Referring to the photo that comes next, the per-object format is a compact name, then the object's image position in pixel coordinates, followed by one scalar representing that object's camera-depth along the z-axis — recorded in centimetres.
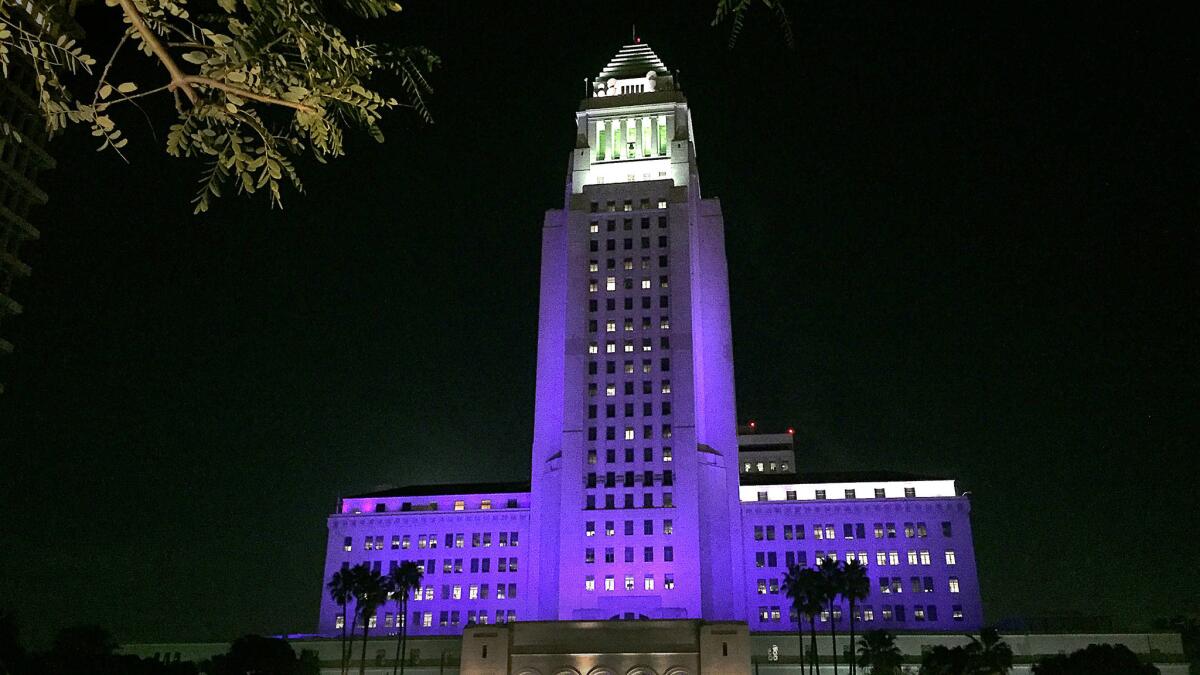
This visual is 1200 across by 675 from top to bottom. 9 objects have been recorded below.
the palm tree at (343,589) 7575
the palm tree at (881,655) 7175
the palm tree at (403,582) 7919
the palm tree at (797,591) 7500
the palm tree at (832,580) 7331
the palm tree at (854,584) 7356
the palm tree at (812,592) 7331
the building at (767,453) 13912
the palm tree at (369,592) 7506
